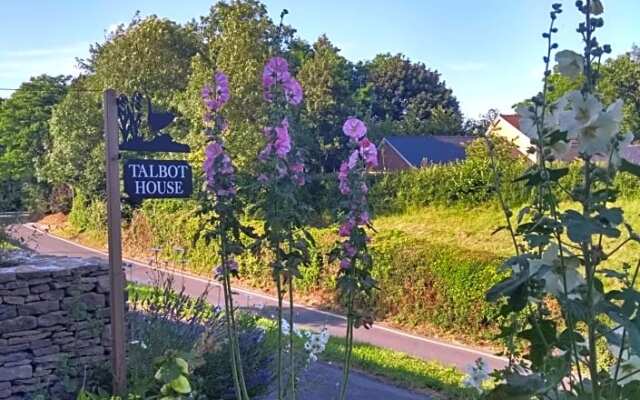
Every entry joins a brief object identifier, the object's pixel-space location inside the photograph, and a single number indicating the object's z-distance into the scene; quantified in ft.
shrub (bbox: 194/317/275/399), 12.84
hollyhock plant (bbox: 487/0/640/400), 4.06
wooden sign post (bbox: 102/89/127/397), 12.04
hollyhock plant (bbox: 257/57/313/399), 6.84
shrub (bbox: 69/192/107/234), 59.72
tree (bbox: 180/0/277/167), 49.55
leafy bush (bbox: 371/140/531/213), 44.08
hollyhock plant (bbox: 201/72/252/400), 7.16
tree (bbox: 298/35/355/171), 73.67
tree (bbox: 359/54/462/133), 126.00
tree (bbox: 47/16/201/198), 63.72
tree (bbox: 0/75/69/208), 90.53
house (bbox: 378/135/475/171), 87.30
